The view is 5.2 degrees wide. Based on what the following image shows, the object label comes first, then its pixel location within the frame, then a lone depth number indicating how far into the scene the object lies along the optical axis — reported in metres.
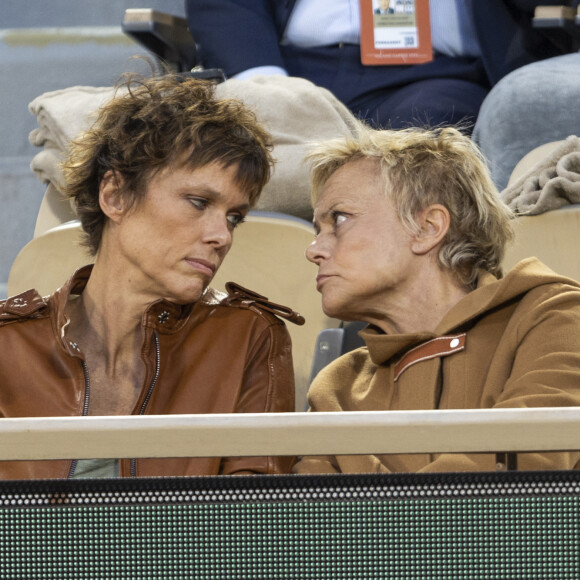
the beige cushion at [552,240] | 7.81
